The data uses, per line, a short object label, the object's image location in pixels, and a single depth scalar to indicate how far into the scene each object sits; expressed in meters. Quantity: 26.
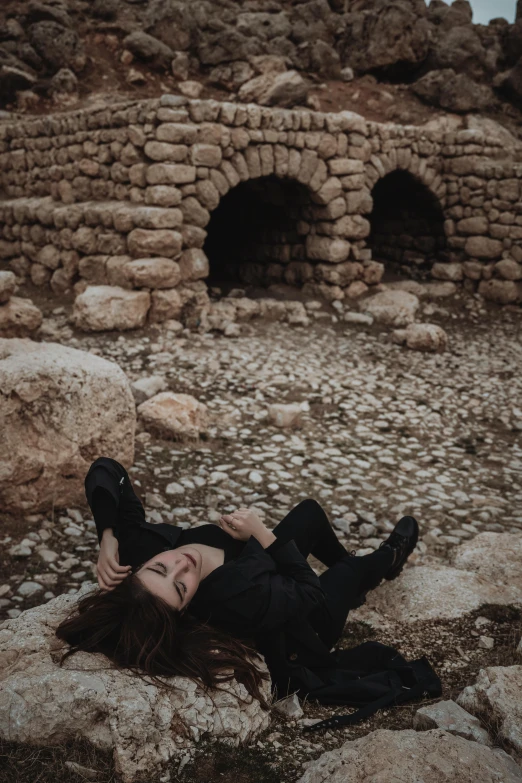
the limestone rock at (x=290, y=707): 2.43
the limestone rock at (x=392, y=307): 9.32
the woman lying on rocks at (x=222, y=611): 2.35
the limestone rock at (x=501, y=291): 10.52
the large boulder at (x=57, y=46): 11.72
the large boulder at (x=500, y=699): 2.13
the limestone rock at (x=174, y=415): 5.45
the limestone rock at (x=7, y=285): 7.10
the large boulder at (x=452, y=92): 12.08
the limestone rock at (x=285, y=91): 10.39
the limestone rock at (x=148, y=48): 11.85
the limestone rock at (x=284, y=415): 5.92
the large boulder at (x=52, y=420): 3.97
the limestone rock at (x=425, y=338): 8.40
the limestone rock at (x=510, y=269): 10.52
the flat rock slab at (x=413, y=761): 1.81
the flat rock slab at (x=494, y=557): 3.59
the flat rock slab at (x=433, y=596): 3.30
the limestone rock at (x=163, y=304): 8.29
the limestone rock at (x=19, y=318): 7.25
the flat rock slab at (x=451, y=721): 2.17
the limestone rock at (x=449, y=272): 11.05
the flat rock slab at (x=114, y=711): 2.00
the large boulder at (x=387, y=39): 12.98
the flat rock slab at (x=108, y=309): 7.85
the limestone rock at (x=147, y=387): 6.08
